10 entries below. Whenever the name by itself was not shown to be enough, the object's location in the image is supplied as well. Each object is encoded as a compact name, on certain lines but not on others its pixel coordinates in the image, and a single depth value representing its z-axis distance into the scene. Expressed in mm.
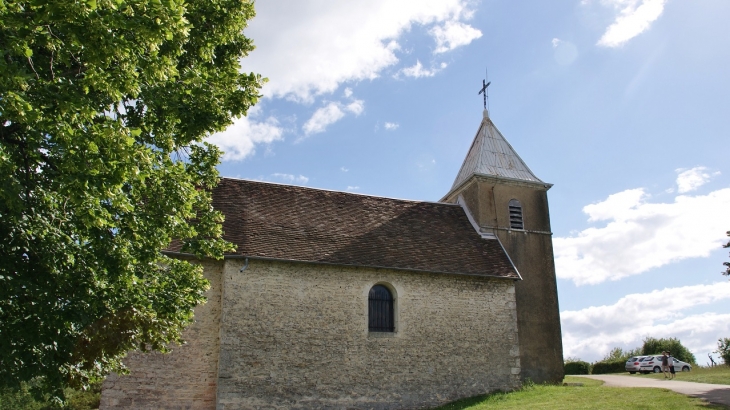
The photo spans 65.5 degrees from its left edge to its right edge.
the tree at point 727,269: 16781
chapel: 15078
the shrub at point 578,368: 29734
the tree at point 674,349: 32344
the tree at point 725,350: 24625
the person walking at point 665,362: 22669
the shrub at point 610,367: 30620
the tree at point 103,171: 6703
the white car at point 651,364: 26188
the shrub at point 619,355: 32731
